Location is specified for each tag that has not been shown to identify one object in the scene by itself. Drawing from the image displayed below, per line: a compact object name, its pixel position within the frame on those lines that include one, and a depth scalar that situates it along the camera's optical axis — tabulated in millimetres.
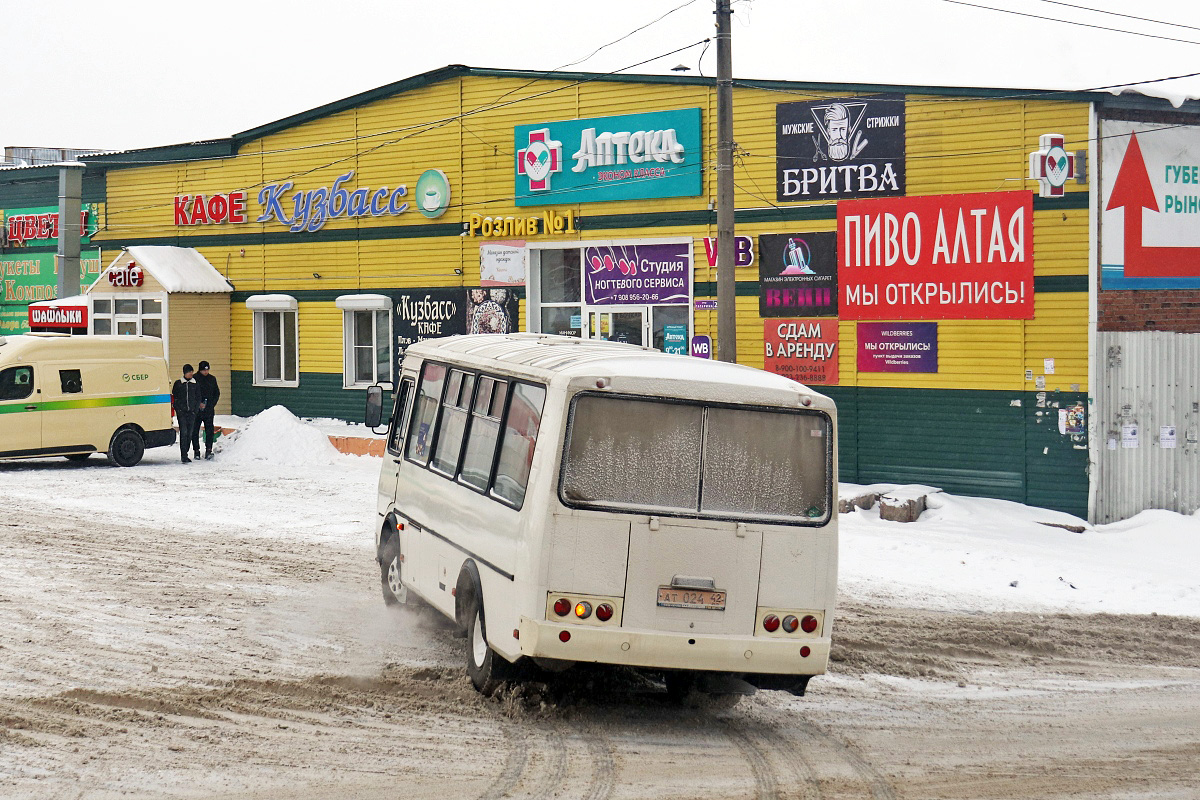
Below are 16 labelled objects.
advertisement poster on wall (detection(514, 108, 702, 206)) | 23031
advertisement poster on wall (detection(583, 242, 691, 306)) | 23484
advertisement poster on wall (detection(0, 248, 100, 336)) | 39500
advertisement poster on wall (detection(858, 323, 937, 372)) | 20172
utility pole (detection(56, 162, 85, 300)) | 37594
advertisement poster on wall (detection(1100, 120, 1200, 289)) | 18531
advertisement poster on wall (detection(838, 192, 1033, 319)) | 19281
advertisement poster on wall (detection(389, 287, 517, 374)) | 25828
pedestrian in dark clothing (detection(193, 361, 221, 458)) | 24453
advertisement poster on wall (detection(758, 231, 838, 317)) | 21266
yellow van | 22156
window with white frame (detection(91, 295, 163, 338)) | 29953
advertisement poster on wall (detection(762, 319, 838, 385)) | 21281
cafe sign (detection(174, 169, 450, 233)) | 26672
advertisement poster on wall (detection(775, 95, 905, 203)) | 20500
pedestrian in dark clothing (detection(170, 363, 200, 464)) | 24078
